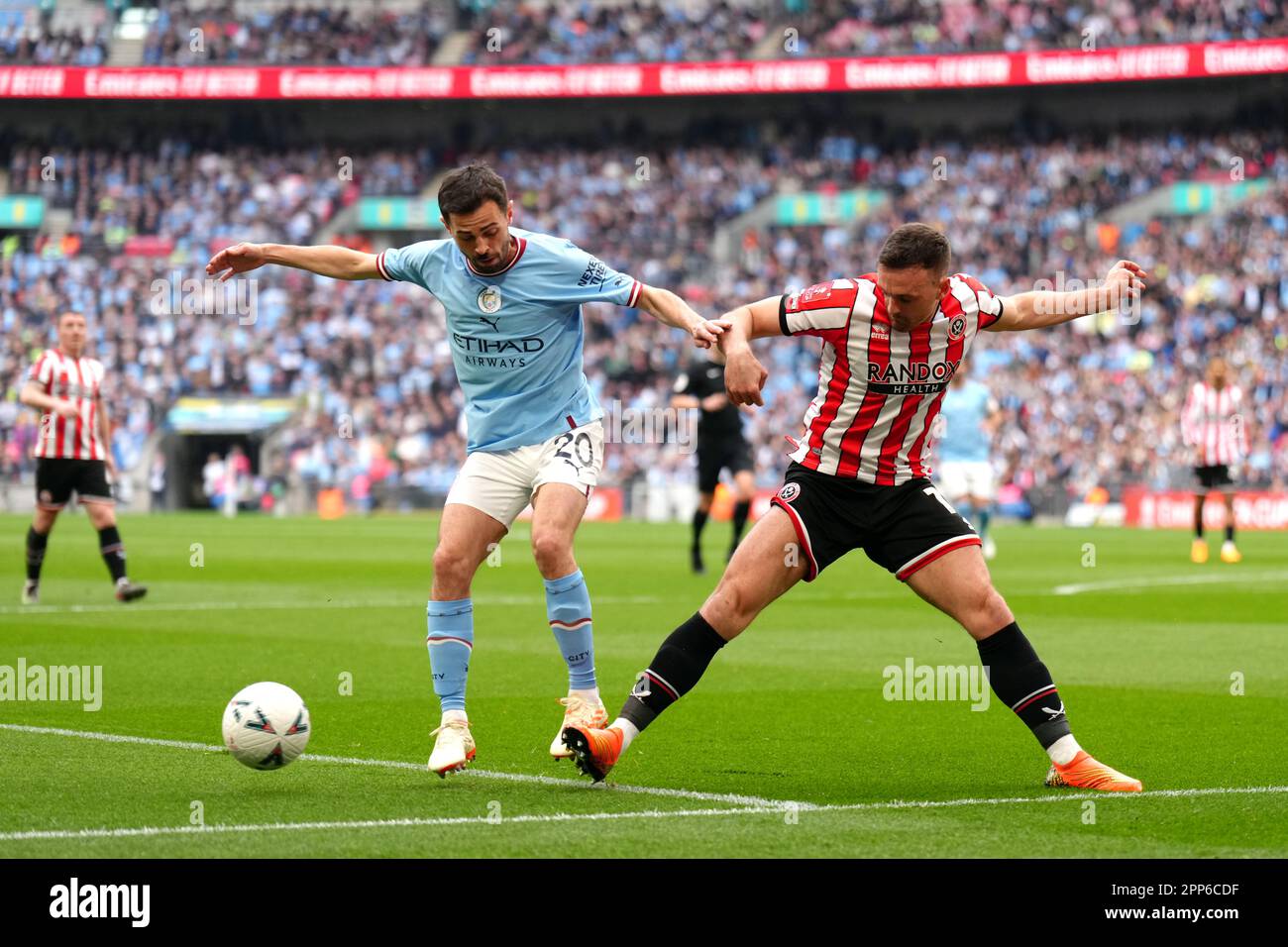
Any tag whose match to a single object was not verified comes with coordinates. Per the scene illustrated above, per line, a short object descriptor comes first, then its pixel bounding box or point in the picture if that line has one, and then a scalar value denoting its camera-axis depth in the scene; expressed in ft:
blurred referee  61.26
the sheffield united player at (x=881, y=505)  21.50
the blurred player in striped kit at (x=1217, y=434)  69.31
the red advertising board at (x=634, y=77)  136.15
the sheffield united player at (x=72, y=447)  48.83
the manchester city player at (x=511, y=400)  23.48
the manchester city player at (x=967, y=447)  66.28
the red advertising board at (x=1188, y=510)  102.68
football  21.61
